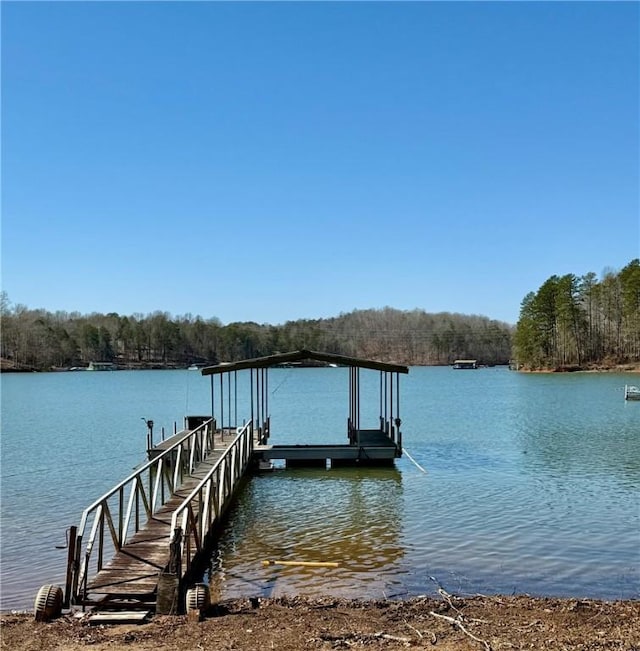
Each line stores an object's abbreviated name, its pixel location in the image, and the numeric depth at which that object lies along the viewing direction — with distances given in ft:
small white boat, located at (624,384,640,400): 149.48
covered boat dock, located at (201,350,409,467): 71.61
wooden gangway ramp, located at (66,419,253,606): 28.50
